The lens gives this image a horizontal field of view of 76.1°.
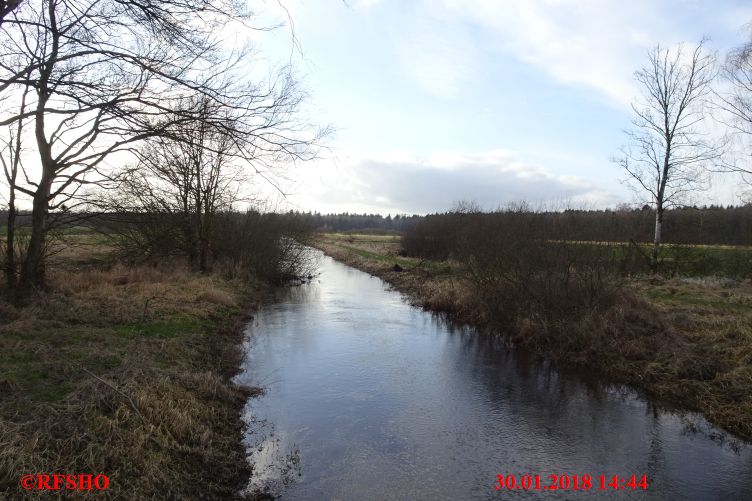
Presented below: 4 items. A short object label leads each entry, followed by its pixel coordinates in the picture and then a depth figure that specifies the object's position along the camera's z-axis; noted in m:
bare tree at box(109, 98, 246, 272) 20.11
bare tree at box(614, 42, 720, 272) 22.80
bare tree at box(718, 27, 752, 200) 15.65
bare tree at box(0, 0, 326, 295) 5.08
